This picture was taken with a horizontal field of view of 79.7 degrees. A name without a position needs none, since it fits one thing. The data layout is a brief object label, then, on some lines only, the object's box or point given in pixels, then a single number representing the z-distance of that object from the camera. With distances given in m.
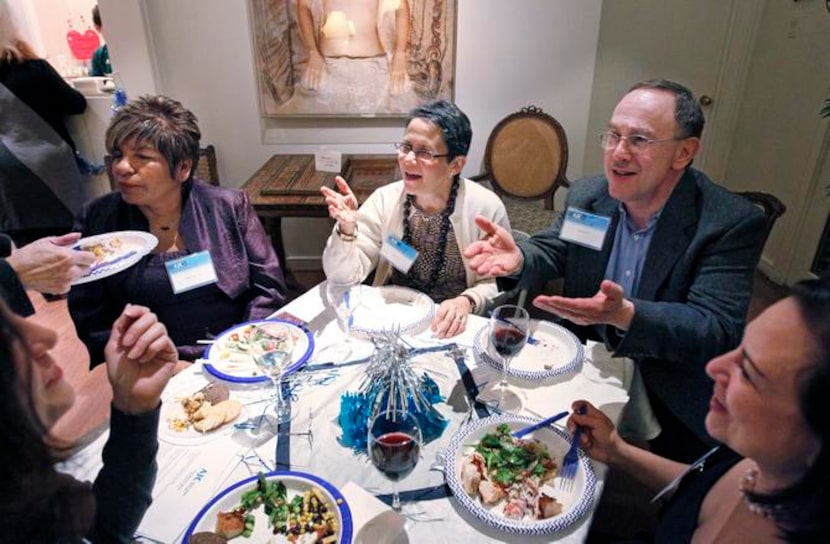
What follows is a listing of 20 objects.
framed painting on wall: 3.27
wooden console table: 2.80
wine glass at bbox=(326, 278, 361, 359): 1.46
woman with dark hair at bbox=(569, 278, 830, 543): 0.64
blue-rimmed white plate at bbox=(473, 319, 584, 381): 1.33
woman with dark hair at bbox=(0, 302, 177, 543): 0.59
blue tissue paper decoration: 1.09
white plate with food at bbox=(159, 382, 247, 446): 1.12
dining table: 0.92
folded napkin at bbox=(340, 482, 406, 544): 0.87
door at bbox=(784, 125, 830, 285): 3.18
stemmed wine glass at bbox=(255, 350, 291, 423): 1.16
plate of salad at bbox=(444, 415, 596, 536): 0.92
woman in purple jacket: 1.68
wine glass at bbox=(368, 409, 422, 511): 0.90
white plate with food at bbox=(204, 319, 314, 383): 1.28
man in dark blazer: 1.36
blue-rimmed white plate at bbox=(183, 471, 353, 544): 0.88
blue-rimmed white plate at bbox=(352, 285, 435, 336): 1.53
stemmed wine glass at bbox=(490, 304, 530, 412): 1.21
